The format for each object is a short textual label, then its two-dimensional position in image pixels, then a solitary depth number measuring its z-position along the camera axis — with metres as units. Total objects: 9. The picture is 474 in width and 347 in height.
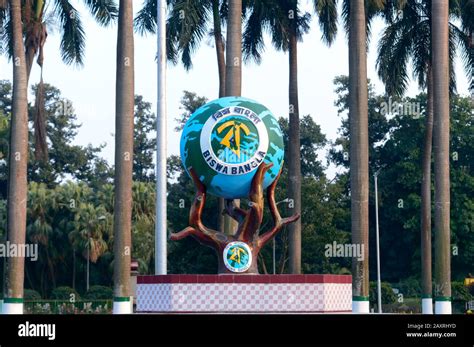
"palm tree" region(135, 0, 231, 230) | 50.84
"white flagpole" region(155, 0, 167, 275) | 38.81
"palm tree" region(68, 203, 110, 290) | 80.31
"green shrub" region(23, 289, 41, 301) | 76.97
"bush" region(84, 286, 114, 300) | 76.06
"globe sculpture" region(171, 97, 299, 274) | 34.06
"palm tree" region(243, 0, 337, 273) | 53.59
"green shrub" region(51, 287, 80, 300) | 77.44
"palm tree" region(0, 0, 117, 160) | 46.38
